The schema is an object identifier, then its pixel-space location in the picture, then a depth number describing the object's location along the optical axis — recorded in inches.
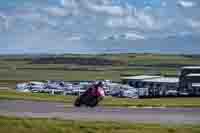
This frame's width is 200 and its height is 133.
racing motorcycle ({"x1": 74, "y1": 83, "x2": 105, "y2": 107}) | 1110.4
